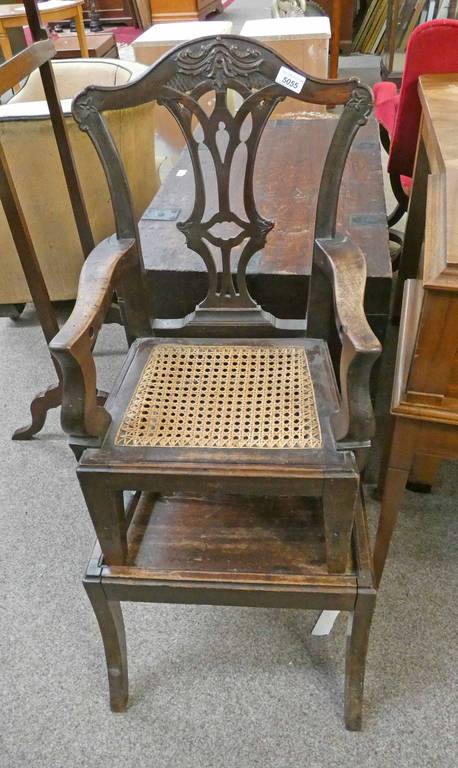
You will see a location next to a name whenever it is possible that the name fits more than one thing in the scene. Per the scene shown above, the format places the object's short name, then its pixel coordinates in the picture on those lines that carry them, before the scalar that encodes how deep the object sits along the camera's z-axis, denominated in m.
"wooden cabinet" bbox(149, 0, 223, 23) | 5.49
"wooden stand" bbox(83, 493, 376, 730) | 0.90
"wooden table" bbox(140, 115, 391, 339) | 1.33
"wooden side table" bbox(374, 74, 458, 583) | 0.74
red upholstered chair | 1.34
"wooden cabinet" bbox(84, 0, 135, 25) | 6.13
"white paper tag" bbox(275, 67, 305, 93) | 0.88
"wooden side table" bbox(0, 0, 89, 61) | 3.61
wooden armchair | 0.82
